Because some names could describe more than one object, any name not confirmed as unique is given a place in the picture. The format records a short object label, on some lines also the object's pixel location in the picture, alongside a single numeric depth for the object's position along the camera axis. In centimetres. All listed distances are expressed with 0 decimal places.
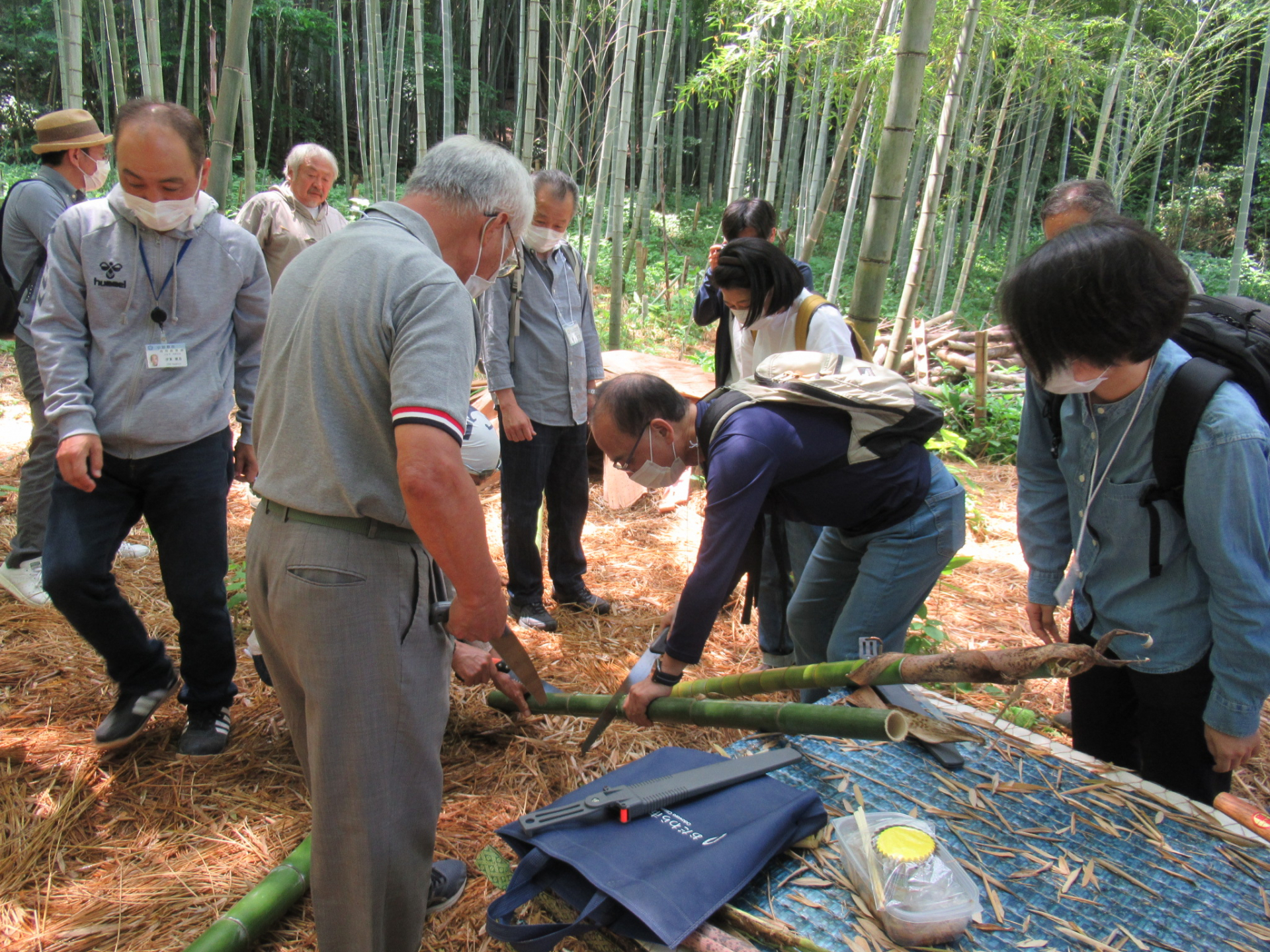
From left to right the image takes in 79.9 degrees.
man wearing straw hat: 300
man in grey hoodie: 218
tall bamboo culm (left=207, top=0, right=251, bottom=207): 387
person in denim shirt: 154
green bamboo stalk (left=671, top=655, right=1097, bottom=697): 166
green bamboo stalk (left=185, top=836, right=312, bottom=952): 167
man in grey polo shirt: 138
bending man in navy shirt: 185
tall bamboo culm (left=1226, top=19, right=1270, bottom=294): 816
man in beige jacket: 398
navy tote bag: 137
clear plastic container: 135
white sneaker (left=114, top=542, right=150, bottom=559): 394
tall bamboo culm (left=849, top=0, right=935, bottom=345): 300
